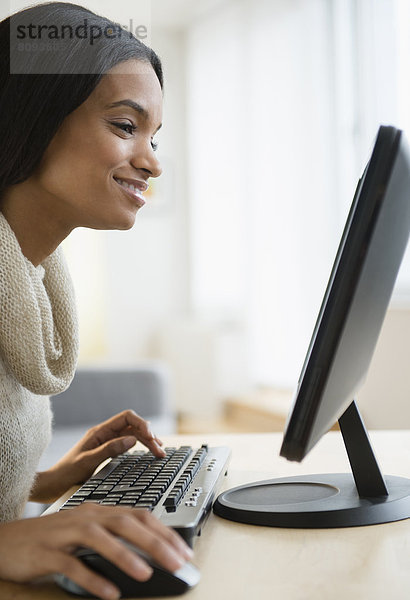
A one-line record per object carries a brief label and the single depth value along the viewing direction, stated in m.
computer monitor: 0.68
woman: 1.02
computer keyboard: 0.76
